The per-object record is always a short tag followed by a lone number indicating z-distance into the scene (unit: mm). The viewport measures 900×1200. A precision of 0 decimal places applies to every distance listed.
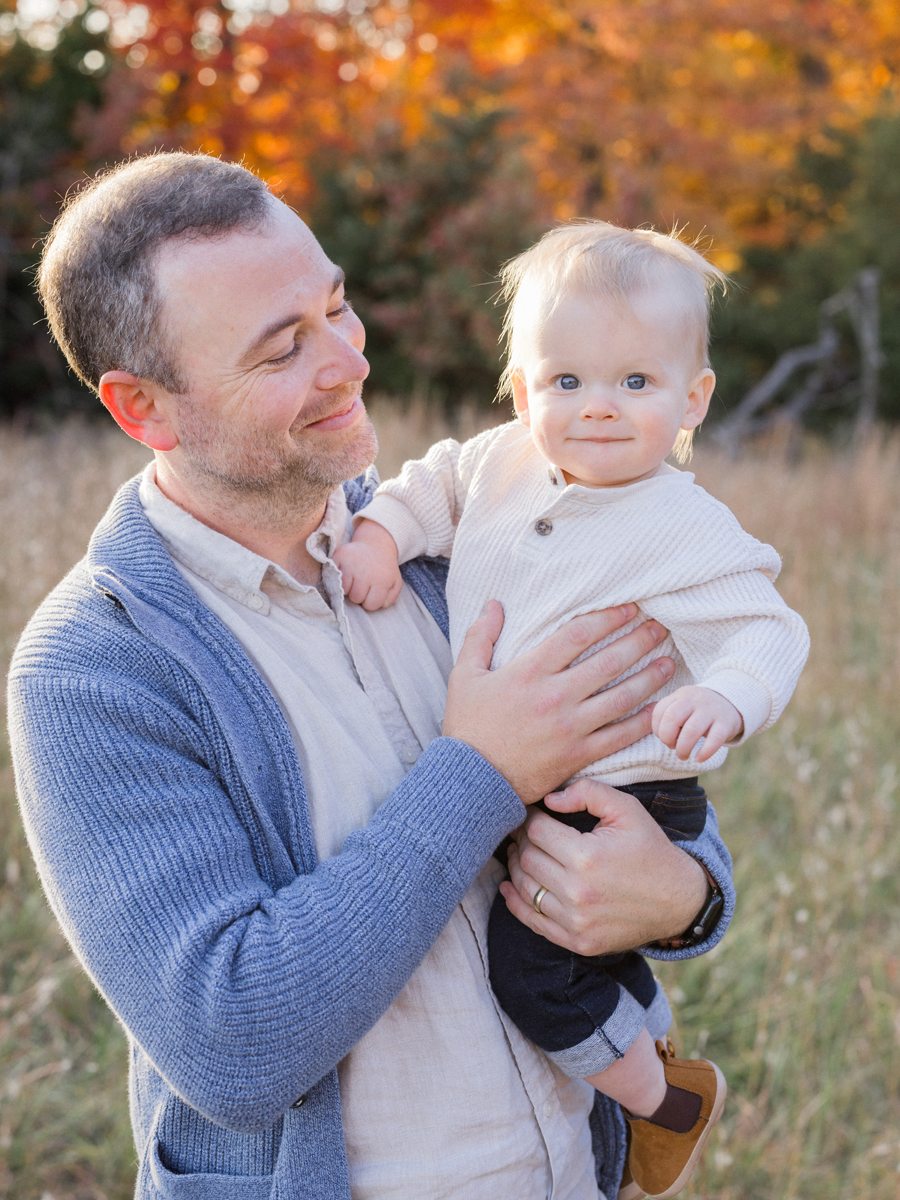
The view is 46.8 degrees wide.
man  1261
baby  1593
